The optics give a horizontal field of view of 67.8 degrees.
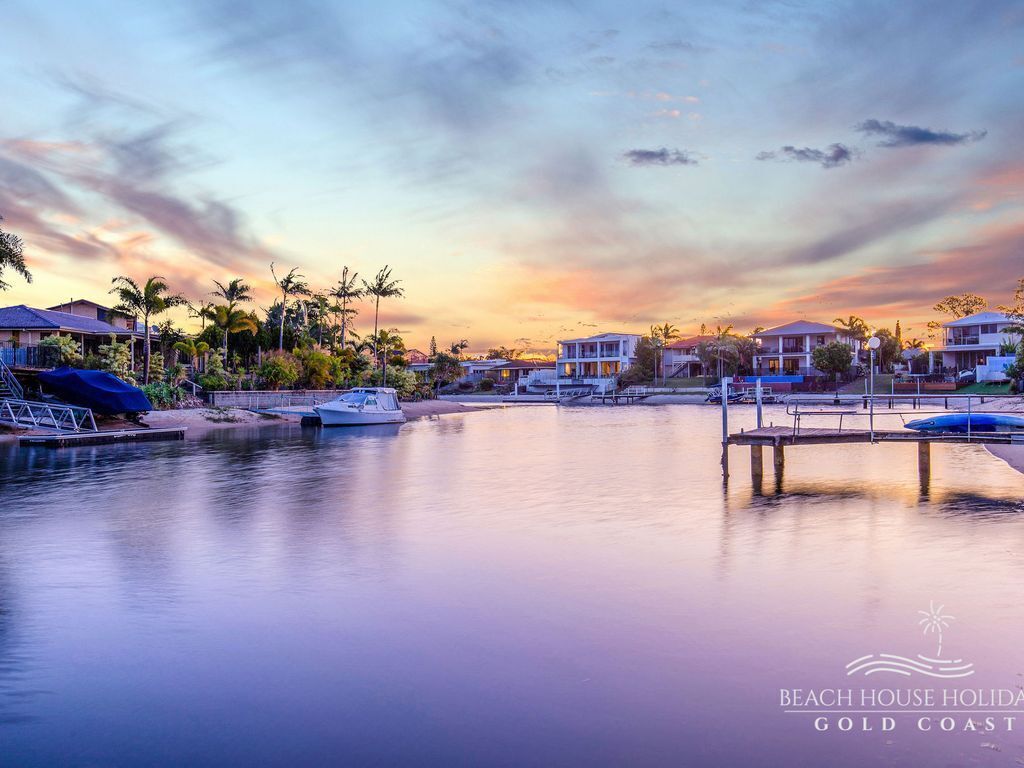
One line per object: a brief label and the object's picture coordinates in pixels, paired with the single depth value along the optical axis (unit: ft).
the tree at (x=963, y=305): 395.96
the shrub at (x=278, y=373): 197.98
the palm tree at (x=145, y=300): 164.45
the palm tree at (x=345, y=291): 290.15
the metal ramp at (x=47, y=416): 120.06
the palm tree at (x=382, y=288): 278.87
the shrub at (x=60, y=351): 148.77
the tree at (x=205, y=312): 208.03
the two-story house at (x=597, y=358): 413.80
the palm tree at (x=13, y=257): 129.29
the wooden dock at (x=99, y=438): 111.14
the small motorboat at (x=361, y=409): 172.04
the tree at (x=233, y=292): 211.00
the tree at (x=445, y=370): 367.04
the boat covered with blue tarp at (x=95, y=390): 122.72
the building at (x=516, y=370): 469.49
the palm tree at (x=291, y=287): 245.04
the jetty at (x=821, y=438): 67.15
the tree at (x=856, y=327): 363.35
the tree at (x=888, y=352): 330.95
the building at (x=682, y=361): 406.21
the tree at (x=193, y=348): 186.19
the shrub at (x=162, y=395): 157.38
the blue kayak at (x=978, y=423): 69.05
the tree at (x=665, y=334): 449.64
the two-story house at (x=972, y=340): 281.74
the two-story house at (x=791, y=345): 355.77
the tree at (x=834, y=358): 305.73
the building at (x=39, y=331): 150.61
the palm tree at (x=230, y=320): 203.51
